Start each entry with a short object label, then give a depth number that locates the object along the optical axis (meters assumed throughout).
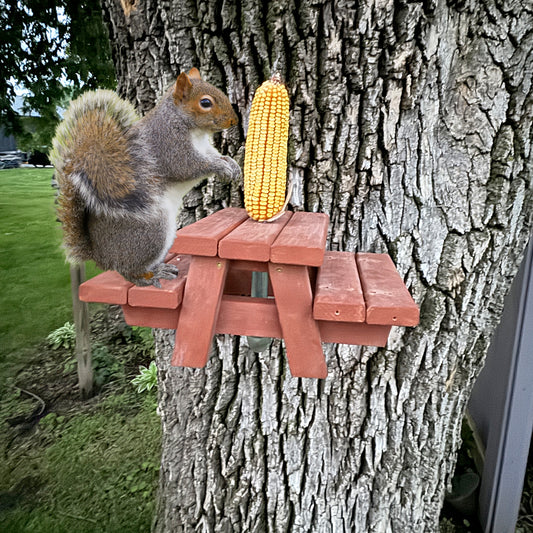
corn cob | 0.56
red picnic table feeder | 0.52
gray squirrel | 0.51
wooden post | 2.19
